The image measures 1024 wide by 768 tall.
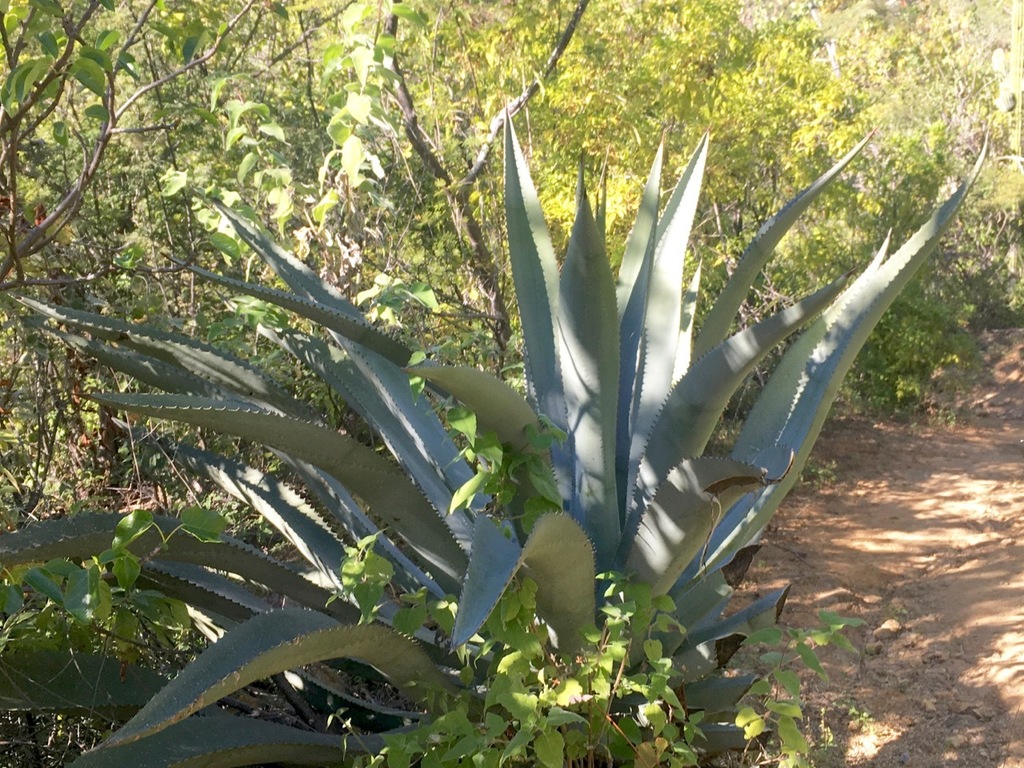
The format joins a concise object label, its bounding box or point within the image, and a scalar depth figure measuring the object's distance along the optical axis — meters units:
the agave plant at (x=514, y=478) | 1.46
